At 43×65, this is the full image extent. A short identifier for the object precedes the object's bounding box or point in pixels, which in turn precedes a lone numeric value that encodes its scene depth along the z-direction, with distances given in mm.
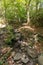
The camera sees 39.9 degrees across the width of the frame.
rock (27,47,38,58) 2406
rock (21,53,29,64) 2295
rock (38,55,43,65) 2246
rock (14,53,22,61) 2343
